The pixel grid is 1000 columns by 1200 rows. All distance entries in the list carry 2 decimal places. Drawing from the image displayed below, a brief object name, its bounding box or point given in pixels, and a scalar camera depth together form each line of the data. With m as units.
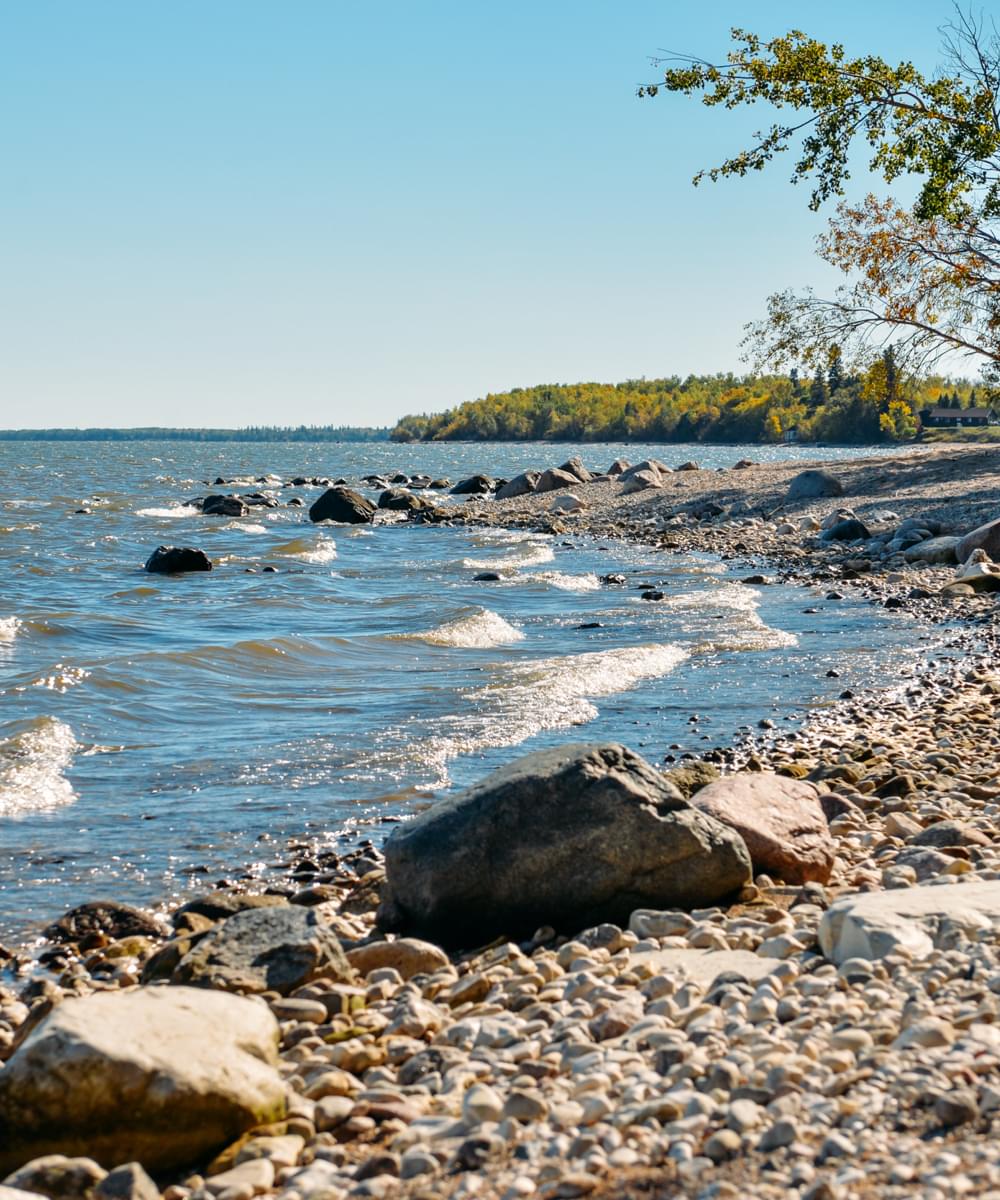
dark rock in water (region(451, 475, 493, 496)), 57.66
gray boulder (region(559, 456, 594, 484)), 52.72
